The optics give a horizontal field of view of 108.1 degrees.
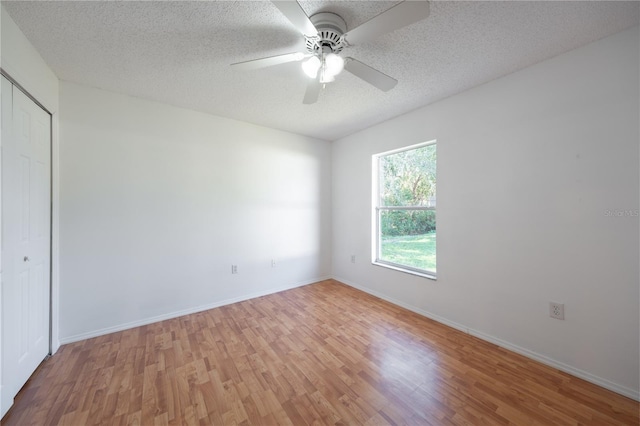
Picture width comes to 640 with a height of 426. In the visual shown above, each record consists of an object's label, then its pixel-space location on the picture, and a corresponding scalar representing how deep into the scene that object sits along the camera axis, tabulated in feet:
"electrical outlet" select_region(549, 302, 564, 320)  6.10
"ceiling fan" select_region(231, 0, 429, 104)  3.77
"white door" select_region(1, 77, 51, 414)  4.90
